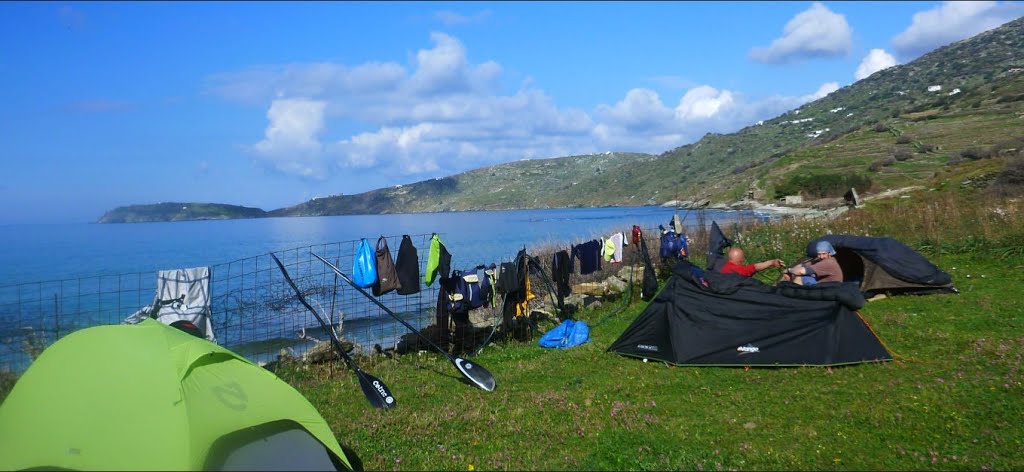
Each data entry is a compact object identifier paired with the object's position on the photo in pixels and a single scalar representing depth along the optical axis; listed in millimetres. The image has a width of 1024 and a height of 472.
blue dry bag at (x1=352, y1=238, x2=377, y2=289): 10375
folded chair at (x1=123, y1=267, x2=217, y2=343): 9531
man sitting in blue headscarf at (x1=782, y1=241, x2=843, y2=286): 11508
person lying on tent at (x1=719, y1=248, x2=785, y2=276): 11047
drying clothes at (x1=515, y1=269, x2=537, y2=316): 12414
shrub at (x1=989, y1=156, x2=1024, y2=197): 22406
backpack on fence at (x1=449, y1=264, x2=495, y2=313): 11250
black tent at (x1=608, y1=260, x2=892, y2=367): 8820
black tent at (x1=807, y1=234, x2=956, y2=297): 13438
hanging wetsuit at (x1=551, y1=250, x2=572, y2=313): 14227
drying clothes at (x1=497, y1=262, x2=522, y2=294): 11797
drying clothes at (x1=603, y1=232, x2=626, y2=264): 16234
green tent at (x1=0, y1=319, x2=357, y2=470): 4727
